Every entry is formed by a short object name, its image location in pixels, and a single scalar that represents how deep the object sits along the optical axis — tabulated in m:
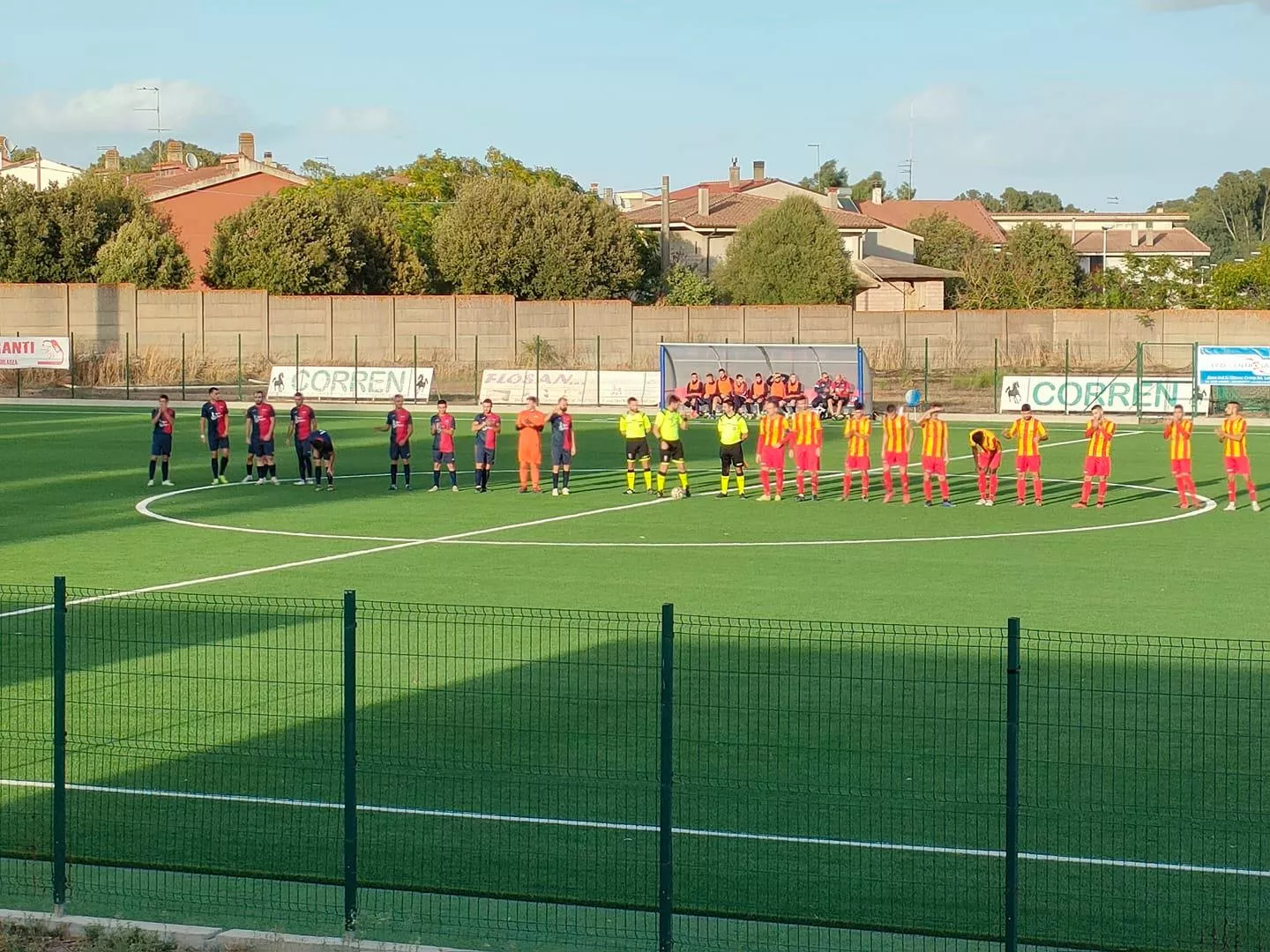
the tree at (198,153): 152.07
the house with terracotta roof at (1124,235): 134.12
